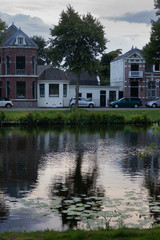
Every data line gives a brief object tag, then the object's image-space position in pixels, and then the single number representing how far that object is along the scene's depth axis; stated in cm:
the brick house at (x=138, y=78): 5984
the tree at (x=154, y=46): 4247
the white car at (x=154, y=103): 5581
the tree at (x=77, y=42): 4662
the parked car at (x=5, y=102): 4909
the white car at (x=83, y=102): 5375
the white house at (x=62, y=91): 5328
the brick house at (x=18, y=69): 5088
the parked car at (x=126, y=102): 5497
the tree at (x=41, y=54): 8637
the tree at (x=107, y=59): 8244
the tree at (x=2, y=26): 3410
